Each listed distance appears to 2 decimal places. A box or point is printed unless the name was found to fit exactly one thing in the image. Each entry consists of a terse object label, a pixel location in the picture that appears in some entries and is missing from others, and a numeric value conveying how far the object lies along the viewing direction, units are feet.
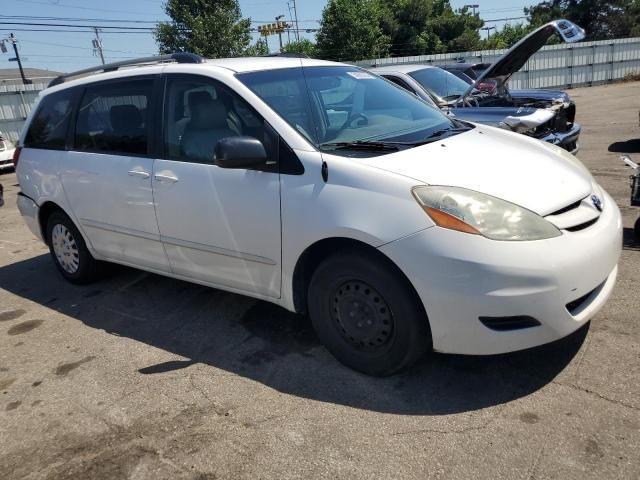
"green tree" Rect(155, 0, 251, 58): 78.07
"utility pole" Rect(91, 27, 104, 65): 160.93
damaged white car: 19.77
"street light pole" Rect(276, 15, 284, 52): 194.00
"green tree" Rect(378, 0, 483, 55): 140.15
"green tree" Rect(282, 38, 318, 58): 157.28
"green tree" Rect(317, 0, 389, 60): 110.42
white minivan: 8.52
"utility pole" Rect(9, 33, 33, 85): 156.21
